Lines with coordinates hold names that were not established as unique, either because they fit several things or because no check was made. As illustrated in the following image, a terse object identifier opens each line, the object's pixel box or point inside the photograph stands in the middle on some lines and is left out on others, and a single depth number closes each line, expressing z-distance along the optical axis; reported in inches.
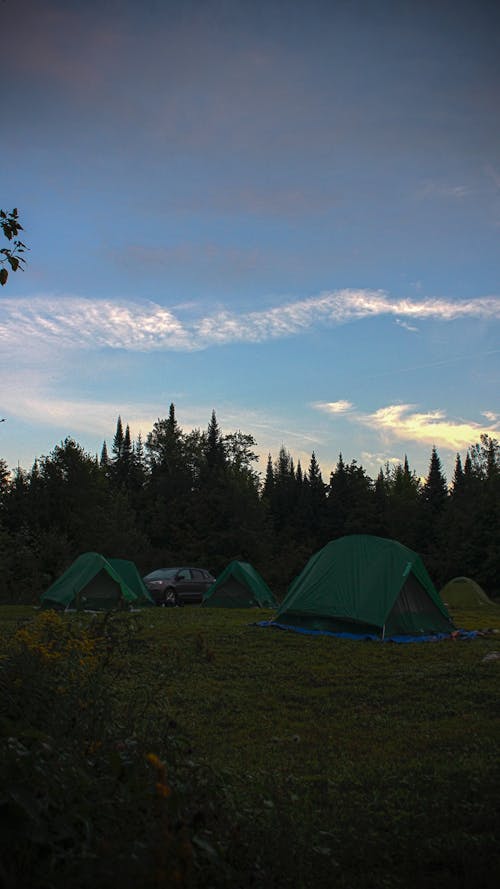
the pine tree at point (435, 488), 2094.0
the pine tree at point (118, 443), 3019.2
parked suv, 889.5
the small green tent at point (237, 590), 868.5
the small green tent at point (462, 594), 959.0
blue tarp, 489.7
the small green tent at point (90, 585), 710.5
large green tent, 504.1
